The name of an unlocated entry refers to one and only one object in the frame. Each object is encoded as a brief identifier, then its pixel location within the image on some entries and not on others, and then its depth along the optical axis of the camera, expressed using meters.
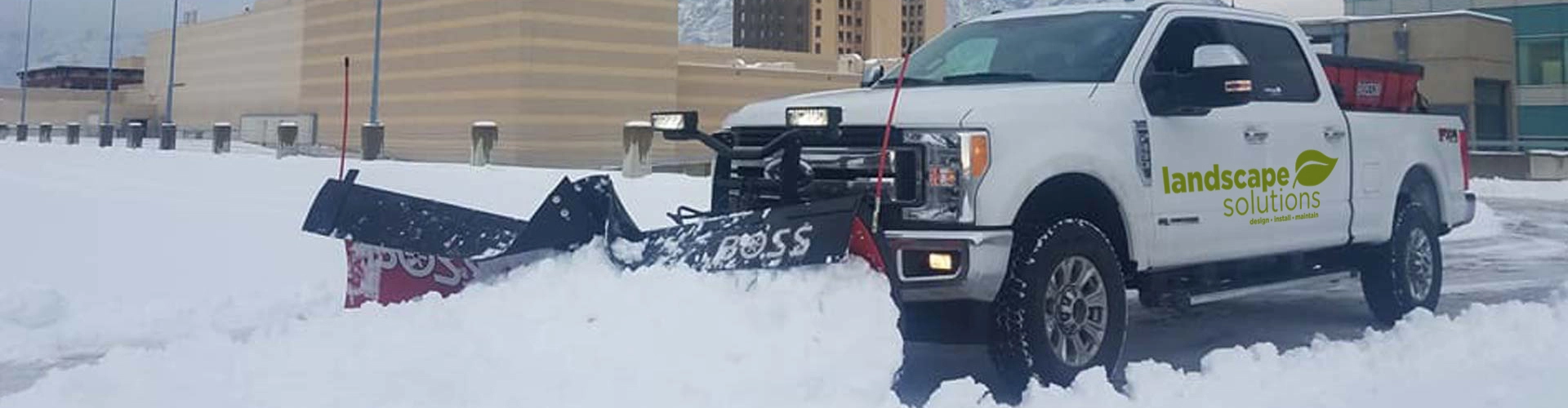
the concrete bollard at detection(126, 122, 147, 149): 41.66
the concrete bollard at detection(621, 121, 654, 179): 22.83
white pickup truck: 5.21
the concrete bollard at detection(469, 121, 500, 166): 27.52
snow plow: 4.99
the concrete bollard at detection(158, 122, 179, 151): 40.34
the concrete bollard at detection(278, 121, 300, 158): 31.30
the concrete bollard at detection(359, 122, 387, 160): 31.48
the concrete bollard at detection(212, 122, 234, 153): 36.42
